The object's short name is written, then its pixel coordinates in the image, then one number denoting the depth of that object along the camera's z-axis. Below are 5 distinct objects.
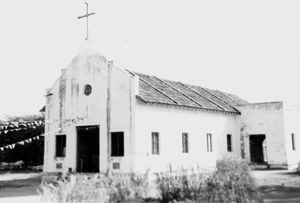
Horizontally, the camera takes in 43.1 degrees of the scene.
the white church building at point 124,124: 20.81
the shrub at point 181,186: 10.72
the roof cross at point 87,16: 22.34
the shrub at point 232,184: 10.77
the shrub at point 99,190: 10.19
